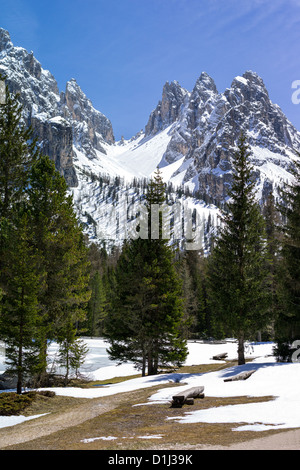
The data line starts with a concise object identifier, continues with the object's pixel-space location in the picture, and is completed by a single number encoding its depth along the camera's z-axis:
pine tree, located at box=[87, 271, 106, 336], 65.75
